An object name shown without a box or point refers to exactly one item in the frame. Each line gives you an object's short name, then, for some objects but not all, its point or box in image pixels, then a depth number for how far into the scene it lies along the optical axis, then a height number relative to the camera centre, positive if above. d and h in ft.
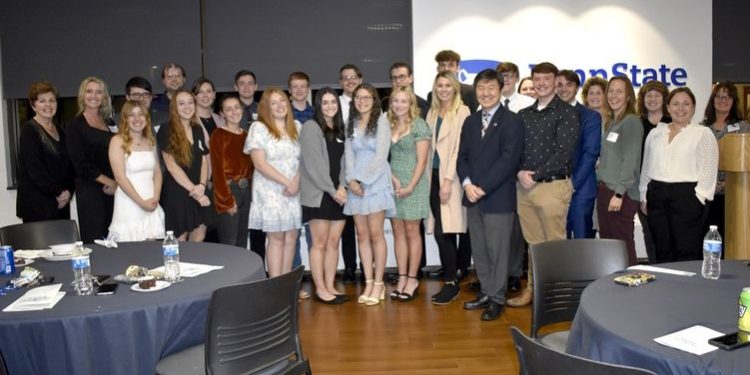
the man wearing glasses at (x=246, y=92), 18.03 +1.45
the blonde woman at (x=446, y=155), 16.46 -0.40
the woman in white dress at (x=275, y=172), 15.66 -0.64
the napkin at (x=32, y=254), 11.04 -1.69
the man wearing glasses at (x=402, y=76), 17.51 +1.69
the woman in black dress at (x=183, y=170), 15.55 -0.52
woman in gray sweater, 15.90 -0.81
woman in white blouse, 14.16 -0.99
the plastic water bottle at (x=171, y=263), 9.30 -1.62
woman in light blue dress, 15.83 -0.48
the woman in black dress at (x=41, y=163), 15.75 -0.26
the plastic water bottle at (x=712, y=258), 8.71 -1.71
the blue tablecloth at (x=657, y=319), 5.98 -1.96
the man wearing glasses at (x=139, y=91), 17.07 +1.50
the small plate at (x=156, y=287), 8.75 -1.82
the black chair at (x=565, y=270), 9.62 -1.97
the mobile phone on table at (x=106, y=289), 8.66 -1.82
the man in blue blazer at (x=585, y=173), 15.56 -0.91
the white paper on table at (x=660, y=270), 9.02 -1.90
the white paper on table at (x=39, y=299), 8.09 -1.84
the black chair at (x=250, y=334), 7.79 -2.32
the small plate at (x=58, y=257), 10.77 -1.70
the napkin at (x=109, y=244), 11.84 -1.66
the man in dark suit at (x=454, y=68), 17.71 +1.90
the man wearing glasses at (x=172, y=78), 17.97 +1.89
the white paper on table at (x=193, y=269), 9.59 -1.78
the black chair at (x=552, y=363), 4.95 -1.77
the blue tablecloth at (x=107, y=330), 7.74 -2.13
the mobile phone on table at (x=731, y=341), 6.18 -1.98
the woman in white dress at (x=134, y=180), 14.48 -0.67
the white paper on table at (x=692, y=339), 6.16 -1.98
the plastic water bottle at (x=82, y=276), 8.75 -1.68
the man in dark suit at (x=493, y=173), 15.08 -0.81
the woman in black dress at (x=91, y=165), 15.66 -0.33
